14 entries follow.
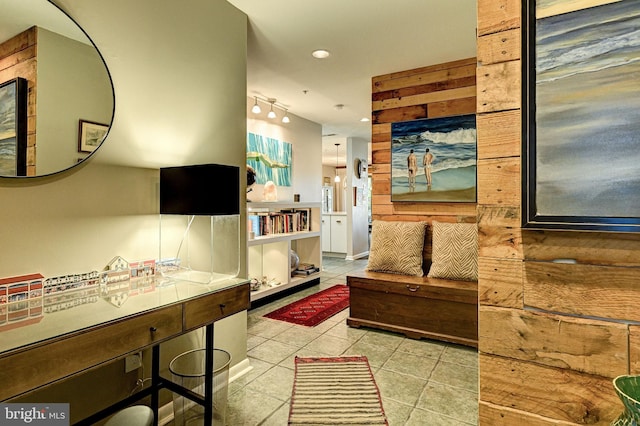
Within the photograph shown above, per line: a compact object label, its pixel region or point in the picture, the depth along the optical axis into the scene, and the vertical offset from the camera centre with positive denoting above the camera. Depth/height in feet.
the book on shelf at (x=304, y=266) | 16.66 -2.69
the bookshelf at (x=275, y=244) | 13.85 -1.39
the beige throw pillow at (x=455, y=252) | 10.16 -1.23
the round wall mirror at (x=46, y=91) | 4.48 +1.71
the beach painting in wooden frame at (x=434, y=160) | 11.34 +1.83
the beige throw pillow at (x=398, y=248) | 11.14 -1.19
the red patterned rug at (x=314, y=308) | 11.94 -3.67
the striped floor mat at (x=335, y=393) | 6.40 -3.81
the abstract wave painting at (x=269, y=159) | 14.88 +2.43
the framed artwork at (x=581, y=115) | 3.02 +0.90
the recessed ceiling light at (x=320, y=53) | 10.38 +4.88
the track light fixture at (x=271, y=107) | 13.80 +4.84
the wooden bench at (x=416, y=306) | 9.46 -2.77
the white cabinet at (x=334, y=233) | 24.77 -1.51
